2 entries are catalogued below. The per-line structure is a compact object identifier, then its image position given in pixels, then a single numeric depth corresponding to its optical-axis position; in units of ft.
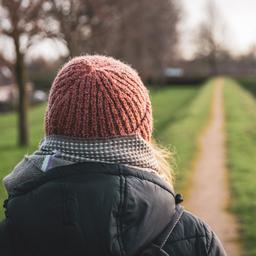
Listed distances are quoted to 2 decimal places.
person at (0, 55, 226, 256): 5.15
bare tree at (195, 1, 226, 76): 278.05
